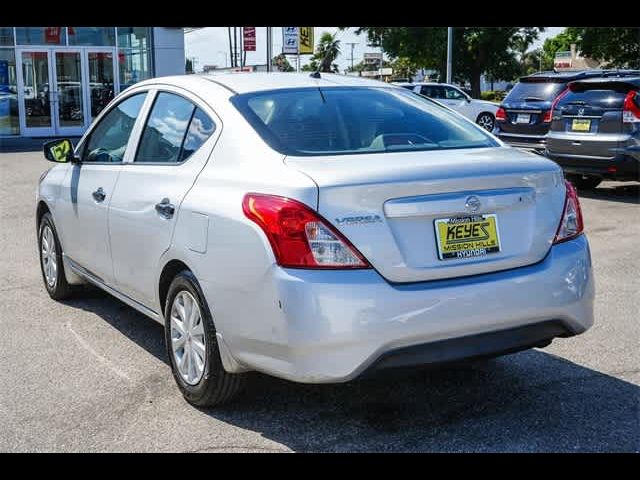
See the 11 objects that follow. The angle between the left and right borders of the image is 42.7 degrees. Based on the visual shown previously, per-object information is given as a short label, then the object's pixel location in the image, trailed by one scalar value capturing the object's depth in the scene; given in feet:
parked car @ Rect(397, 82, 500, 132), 80.23
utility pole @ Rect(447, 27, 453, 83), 99.27
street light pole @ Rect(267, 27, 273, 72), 63.10
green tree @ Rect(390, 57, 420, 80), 257.34
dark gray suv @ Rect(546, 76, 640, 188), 35.29
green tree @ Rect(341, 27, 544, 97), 150.20
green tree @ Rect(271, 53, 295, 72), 190.33
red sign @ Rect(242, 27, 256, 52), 89.71
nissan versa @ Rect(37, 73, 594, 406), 11.10
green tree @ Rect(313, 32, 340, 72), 270.10
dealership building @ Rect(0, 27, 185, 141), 78.43
